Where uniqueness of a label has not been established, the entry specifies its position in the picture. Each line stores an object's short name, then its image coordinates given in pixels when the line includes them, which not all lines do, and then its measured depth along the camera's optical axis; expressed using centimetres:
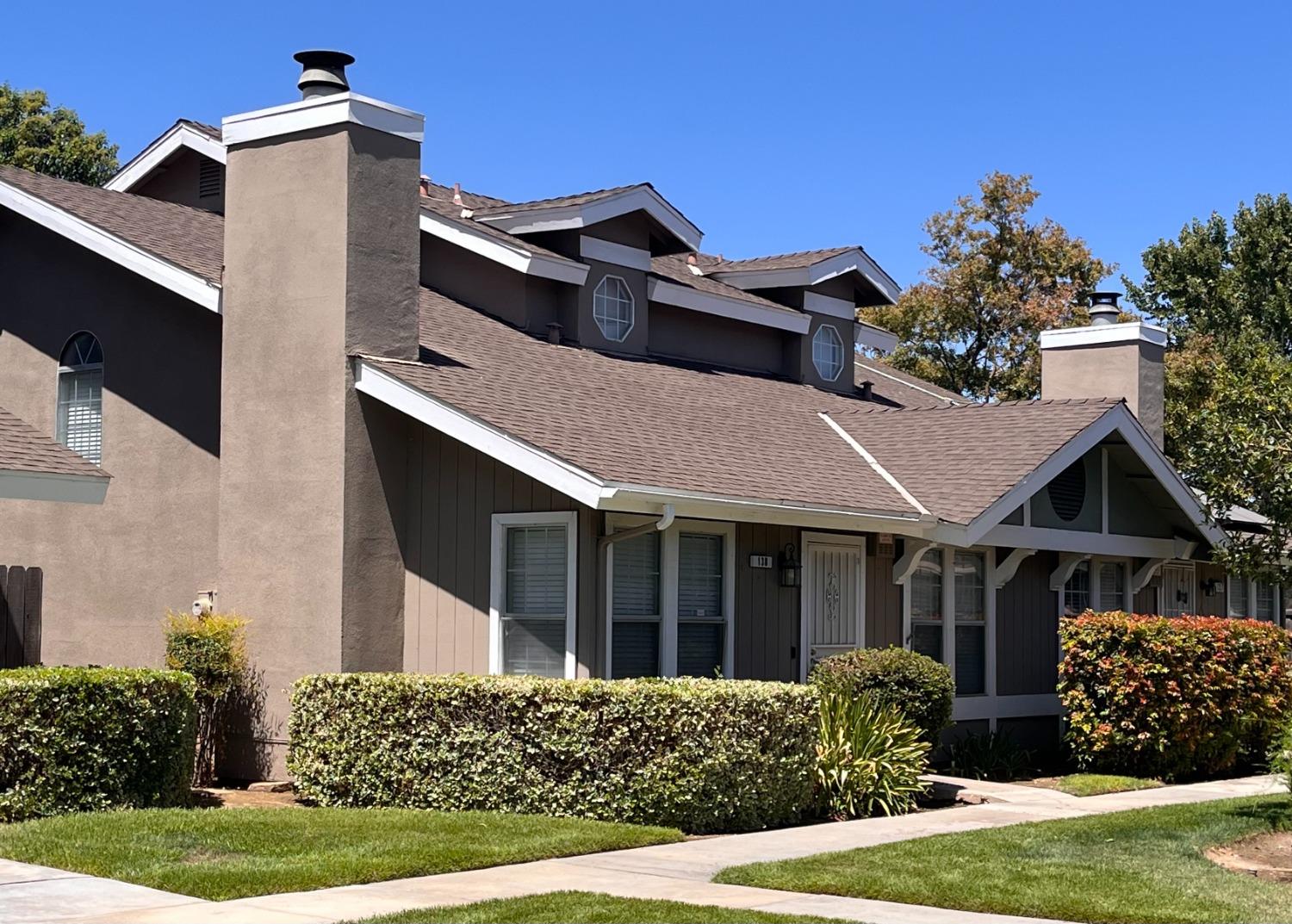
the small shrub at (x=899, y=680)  1482
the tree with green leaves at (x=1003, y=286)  3766
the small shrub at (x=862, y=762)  1360
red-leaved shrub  1617
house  1445
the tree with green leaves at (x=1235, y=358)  1391
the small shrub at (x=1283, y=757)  1214
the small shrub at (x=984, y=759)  1719
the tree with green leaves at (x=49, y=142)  3944
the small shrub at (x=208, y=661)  1467
